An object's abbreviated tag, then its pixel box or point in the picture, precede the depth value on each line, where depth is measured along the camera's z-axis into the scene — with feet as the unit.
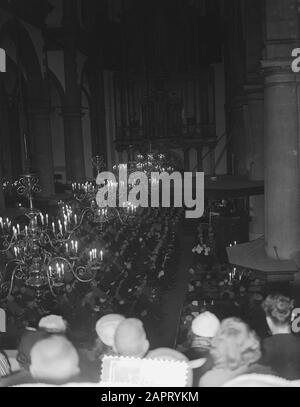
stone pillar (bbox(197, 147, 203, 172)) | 101.65
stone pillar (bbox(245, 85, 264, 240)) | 51.49
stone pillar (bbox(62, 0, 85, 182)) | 78.33
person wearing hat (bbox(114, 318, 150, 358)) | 11.82
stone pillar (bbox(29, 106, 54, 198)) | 66.85
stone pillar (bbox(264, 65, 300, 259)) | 34.40
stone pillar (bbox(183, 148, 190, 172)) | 102.42
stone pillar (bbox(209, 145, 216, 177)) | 101.11
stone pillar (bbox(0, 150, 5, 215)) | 49.87
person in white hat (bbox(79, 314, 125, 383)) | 12.72
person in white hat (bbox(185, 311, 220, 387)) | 14.61
